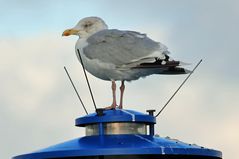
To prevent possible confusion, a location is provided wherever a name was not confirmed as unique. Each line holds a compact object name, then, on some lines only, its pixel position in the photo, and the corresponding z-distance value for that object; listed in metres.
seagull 11.12
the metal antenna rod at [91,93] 10.74
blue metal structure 9.60
